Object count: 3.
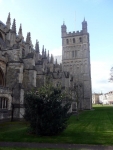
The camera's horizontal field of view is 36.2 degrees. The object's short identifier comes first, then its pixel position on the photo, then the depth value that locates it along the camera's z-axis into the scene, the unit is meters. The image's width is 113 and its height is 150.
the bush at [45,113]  12.57
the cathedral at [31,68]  23.31
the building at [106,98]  144.71
